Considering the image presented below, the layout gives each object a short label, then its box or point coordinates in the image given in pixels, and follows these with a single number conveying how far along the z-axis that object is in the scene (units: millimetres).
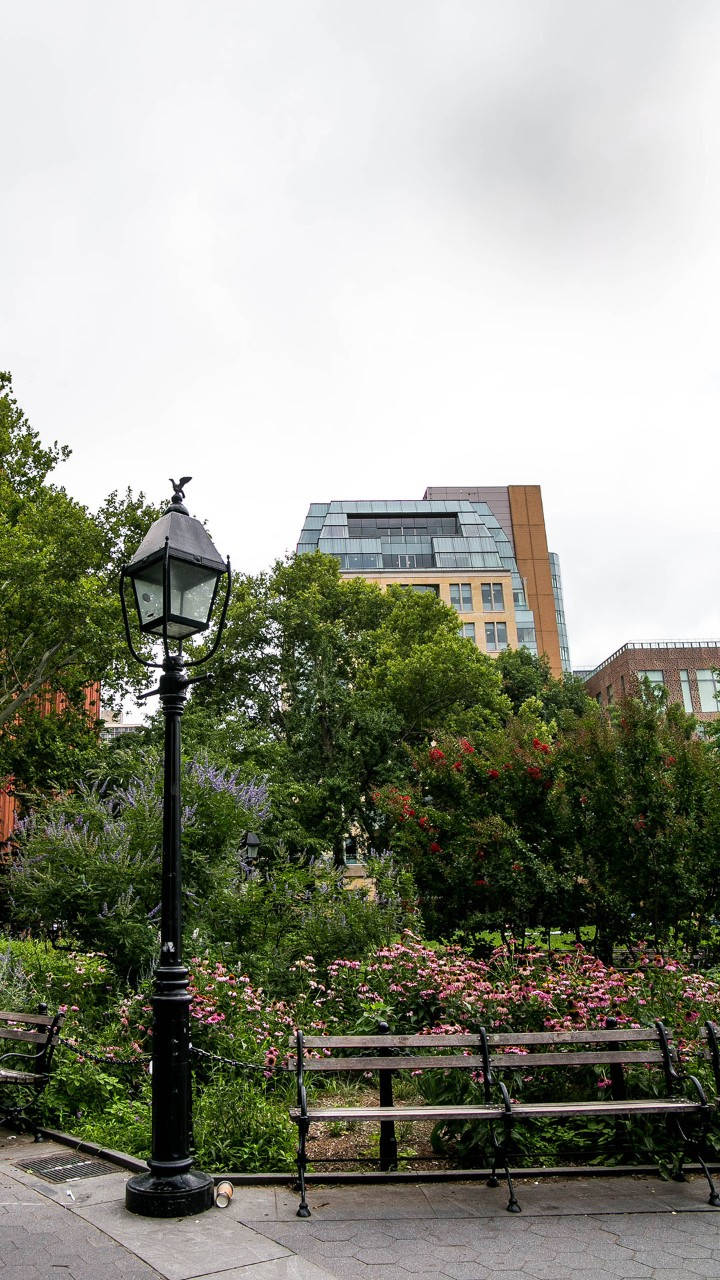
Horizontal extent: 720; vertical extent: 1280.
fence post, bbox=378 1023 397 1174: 6180
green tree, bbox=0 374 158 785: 20219
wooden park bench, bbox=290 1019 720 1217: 5879
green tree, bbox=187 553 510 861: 30094
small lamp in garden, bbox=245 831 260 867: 14807
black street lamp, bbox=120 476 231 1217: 5426
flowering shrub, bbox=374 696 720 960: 10852
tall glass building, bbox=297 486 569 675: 83750
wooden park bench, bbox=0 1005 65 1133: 7324
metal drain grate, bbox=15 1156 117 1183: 6160
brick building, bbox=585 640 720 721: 67938
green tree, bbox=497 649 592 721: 44781
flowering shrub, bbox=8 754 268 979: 10312
